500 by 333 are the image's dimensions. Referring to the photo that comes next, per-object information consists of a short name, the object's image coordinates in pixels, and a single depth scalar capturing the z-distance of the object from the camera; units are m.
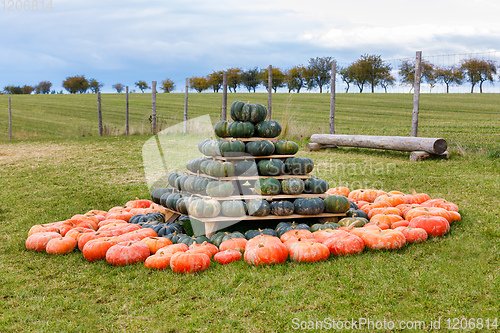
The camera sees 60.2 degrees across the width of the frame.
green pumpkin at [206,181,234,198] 5.20
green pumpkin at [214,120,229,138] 5.75
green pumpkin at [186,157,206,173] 5.75
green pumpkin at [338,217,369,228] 5.15
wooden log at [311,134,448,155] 9.61
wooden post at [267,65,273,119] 13.80
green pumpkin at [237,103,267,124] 5.72
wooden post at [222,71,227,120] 13.60
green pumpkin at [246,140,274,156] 5.54
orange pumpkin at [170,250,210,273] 4.14
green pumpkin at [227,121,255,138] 5.63
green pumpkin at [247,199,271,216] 5.19
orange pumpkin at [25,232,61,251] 5.02
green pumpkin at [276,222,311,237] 5.00
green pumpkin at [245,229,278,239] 4.91
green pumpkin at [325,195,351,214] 5.36
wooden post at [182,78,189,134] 17.64
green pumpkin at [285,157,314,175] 5.60
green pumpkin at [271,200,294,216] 5.23
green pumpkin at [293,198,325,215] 5.26
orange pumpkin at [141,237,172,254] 4.71
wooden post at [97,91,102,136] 18.11
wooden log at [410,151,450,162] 9.74
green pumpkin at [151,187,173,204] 6.20
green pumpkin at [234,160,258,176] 5.42
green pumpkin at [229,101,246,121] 5.76
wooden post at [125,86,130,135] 18.62
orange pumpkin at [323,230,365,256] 4.38
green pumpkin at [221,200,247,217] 5.13
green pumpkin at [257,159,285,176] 5.48
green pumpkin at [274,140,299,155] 5.70
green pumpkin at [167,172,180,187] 6.08
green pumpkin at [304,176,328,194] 5.54
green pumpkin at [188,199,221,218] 5.07
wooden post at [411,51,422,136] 10.77
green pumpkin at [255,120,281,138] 5.70
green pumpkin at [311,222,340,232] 5.05
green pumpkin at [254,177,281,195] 5.32
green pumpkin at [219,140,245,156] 5.45
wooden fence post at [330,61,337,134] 12.93
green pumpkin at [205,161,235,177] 5.28
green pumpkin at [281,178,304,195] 5.36
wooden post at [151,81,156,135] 18.18
